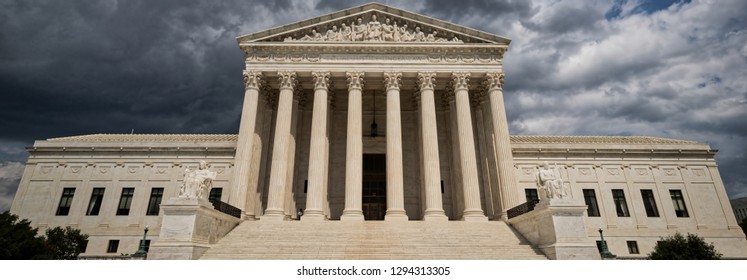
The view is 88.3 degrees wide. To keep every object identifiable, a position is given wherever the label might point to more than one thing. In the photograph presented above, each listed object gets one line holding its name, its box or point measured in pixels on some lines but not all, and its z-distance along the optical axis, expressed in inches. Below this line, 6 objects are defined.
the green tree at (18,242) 618.2
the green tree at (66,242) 848.9
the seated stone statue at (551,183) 650.8
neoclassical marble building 957.2
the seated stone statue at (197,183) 663.8
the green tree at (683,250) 714.8
